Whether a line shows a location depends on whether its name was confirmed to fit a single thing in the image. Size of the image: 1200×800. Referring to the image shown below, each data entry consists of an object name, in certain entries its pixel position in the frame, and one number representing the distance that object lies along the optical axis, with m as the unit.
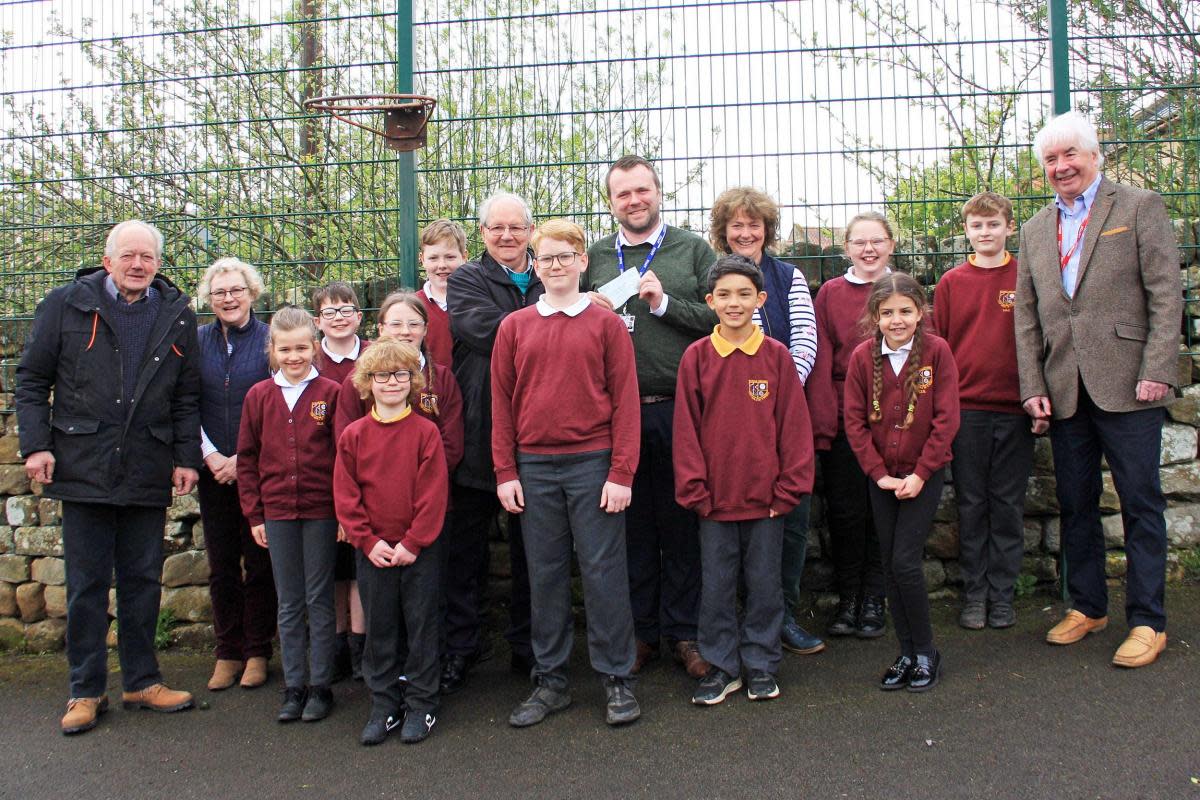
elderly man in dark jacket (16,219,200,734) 4.00
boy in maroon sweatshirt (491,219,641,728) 3.72
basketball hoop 4.89
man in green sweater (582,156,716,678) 4.17
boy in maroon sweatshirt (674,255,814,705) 3.80
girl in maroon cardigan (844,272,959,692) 3.83
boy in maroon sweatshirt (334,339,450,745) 3.71
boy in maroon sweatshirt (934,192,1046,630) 4.48
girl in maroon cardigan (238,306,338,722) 3.97
